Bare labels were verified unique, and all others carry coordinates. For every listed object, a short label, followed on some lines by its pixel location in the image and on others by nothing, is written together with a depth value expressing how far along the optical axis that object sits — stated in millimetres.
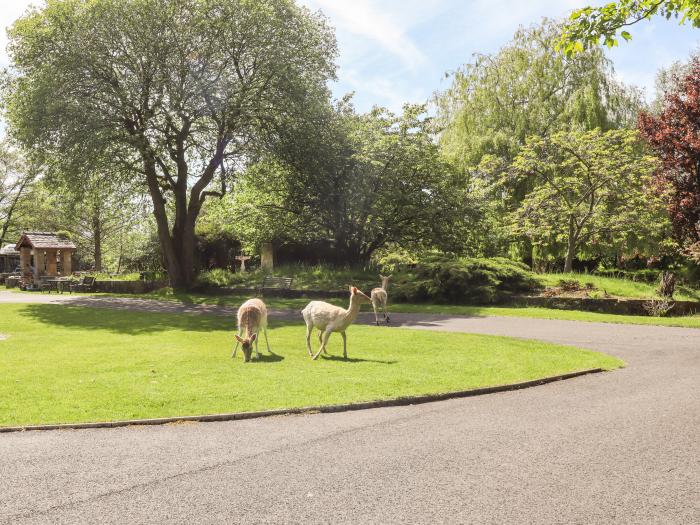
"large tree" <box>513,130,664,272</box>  26469
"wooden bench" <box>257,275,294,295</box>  28219
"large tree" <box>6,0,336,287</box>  23641
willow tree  33469
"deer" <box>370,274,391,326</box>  18438
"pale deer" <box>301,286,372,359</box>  12211
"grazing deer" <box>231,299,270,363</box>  11820
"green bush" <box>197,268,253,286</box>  30312
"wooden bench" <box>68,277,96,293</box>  35781
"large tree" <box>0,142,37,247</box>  54406
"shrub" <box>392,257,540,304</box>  24062
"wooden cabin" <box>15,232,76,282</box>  40250
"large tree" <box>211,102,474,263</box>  28625
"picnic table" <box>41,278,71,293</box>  35847
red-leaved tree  23703
